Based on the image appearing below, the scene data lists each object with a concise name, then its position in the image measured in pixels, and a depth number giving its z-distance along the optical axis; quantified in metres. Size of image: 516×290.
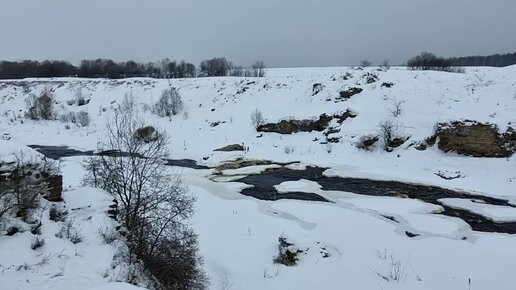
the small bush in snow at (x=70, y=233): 8.14
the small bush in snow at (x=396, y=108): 25.56
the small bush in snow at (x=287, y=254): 10.87
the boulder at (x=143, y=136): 12.95
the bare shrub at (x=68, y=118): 39.22
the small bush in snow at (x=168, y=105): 37.97
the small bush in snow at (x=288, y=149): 25.45
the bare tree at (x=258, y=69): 58.22
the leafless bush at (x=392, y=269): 9.55
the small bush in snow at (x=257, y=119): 30.02
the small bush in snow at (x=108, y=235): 8.61
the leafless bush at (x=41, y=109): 40.53
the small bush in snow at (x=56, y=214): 8.77
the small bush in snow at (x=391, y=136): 23.14
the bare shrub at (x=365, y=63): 56.97
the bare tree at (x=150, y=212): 9.27
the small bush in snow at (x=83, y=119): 37.96
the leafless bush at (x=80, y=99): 45.75
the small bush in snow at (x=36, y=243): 7.51
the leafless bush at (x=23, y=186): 8.16
